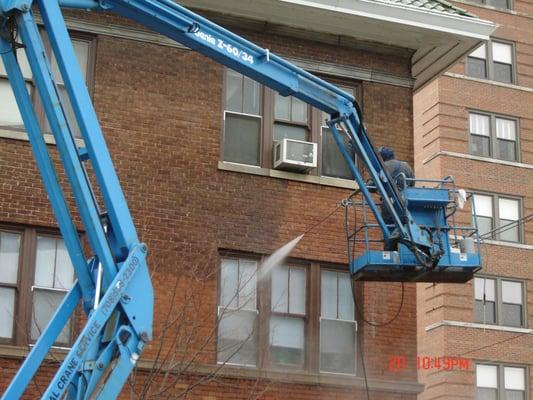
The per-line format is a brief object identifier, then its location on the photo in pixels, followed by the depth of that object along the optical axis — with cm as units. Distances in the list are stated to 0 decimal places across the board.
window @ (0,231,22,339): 1666
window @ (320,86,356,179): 1936
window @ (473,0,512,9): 4250
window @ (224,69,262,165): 1883
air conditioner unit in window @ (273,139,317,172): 1861
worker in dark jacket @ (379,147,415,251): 1425
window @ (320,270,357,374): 1841
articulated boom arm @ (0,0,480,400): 1040
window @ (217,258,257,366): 1767
